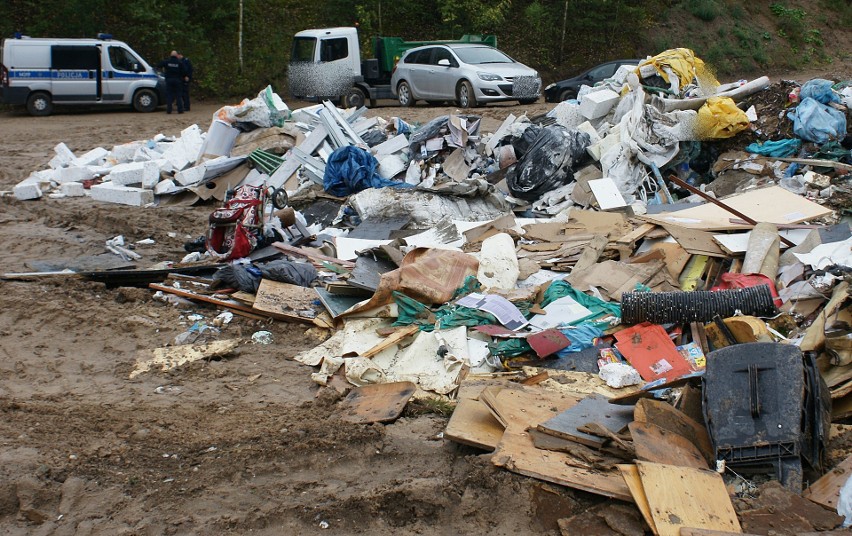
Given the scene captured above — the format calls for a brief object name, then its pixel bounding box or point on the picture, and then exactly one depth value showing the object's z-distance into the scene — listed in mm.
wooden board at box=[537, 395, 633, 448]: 4180
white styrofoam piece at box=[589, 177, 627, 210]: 9141
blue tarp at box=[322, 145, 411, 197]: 10719
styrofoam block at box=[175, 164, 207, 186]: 12055
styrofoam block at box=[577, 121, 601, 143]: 10406
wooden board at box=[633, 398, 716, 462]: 4148
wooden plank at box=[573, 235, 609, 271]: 7316
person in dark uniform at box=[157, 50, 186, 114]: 18812
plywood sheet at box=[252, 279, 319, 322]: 6934
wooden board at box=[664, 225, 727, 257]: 7102
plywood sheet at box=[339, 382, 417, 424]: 5055
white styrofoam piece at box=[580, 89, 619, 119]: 10883
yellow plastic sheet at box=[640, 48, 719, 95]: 11055
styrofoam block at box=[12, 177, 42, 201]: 11930
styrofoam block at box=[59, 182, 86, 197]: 12297
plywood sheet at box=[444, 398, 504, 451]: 4398
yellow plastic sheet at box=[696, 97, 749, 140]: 9875
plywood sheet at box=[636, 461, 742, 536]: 3512
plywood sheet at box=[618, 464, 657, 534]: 3557
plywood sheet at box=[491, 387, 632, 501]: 3855
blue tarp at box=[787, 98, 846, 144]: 9266
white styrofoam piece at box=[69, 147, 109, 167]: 13461
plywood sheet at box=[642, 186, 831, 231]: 7621
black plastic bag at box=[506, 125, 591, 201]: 9906
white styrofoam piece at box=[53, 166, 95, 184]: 12734
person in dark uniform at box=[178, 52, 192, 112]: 19203
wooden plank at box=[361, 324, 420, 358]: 5970
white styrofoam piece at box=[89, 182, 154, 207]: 11828
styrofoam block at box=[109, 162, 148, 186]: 12359
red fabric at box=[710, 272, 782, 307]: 6428
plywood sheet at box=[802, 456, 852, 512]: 3674
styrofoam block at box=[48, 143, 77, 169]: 13430
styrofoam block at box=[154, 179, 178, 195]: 12031
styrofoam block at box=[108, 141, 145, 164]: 13766
